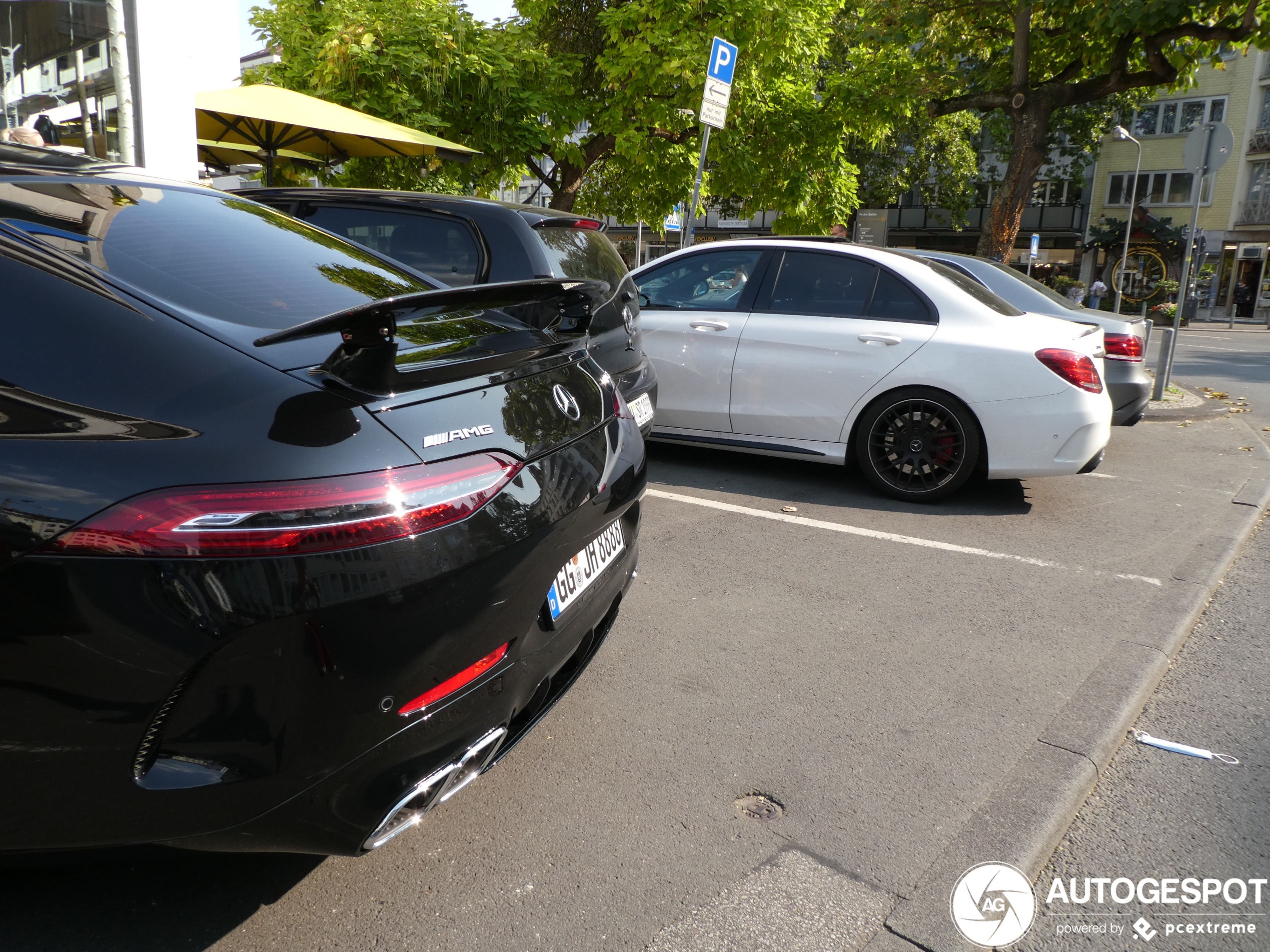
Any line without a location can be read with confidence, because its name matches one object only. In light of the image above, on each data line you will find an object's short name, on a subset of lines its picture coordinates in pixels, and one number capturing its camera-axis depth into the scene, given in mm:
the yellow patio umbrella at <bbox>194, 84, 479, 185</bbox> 9148
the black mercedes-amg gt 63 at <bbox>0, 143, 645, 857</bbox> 1578
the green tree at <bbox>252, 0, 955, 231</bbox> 12336
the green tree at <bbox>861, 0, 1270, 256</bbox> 11891
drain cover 2480
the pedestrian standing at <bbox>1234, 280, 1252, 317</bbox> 35719
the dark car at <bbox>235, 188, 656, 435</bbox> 4582
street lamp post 32750
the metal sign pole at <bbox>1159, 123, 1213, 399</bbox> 9680
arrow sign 8414
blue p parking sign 8352
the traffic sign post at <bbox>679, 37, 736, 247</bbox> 8383
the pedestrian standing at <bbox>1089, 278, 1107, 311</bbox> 32500
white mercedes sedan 5215
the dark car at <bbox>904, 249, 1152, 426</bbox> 6871
